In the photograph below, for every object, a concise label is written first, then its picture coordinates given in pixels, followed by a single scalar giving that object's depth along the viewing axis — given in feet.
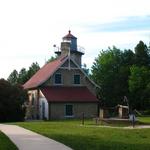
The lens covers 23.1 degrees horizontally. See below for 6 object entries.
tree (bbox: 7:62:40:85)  215.59
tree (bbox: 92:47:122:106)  188.68
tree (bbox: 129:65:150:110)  183.64
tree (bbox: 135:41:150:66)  206.41
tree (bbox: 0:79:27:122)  127.42
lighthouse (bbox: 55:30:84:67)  163.17
